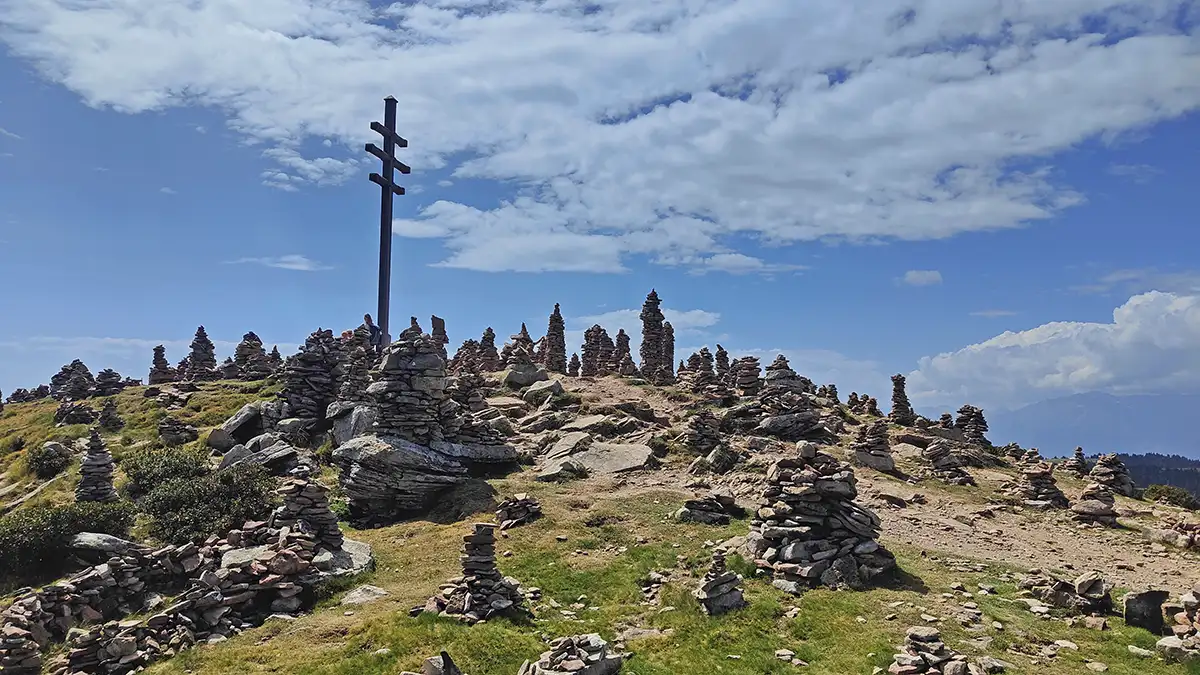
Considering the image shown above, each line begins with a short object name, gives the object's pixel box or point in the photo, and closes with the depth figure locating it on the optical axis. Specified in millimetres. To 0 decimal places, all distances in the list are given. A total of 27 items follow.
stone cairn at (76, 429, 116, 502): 34125
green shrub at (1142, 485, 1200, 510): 38969
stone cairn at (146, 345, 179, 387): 80688
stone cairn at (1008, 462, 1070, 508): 33625
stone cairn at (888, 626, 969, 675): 14852
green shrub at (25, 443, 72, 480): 46125
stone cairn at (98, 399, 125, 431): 56781
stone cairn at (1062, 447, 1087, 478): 44441
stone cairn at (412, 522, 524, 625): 19969
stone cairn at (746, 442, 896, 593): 22047
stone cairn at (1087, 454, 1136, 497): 38750
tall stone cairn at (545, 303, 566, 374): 74875
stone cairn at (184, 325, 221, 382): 79025
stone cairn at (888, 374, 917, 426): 56500
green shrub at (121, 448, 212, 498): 36938
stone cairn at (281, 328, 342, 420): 48344
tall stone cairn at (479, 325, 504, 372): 76625
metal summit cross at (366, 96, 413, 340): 51312
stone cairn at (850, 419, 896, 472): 38125
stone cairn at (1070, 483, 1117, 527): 30609
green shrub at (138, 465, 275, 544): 29219
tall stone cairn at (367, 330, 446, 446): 36625
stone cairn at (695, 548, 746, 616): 19969
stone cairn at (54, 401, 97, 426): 59812
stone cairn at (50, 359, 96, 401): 74000
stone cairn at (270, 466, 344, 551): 25500
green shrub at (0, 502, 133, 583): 26078
